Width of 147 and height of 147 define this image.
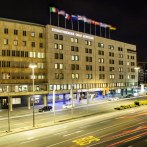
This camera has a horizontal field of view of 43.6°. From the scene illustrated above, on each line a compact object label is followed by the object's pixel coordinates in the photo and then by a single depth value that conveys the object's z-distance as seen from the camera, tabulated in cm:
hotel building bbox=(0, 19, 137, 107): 5714
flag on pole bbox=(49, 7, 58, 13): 6078
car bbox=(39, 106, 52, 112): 5240
